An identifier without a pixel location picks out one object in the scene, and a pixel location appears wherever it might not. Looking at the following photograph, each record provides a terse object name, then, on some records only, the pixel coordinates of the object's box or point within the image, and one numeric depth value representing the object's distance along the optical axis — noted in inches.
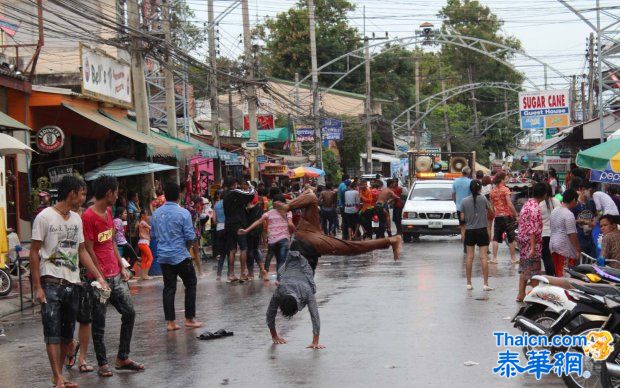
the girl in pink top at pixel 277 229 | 689.0
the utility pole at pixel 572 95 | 1749.5
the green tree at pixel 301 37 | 2780.5
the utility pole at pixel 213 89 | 1304.1
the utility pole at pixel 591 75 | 1497.3
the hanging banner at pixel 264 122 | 2098.9
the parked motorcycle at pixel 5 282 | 662.5
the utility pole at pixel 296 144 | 1971.0
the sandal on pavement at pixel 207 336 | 453.1
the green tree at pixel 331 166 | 2320.3
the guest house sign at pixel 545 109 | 1713.8
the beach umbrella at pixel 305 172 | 1729.8
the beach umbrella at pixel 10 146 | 599.4
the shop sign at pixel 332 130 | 2073.1
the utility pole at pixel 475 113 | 3403.8
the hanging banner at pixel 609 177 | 710.5
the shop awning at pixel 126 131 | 951.6
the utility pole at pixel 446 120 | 3184.1
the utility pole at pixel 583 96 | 1664.6
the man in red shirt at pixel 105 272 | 382.6
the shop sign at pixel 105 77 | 971.9
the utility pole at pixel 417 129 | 2733.0
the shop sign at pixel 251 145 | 1422.5
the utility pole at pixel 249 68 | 1416.1
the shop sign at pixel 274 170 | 1726.1
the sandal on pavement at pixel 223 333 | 459.0
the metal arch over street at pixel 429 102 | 1887.3
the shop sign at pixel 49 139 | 848.3
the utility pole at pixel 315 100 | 1825.8
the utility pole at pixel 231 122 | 1733.0
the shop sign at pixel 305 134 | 2086.6
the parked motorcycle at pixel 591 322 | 302.0
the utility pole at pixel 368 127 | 2070.6
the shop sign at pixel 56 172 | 885.6
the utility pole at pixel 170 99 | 1097.7
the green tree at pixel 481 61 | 3676.2
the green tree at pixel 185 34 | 1590.3
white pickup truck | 1085.1
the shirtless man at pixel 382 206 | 1097.4
